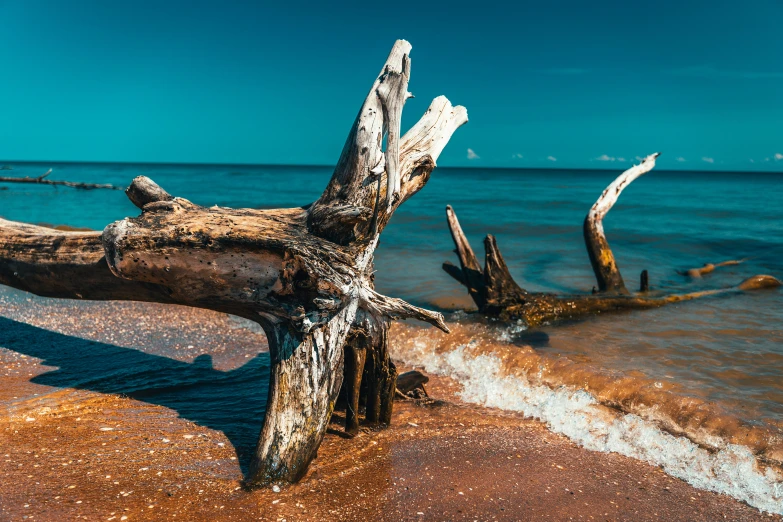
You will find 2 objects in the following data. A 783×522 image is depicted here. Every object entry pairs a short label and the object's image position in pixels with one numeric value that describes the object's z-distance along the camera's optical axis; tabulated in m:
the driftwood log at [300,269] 3.25
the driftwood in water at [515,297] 7.13
